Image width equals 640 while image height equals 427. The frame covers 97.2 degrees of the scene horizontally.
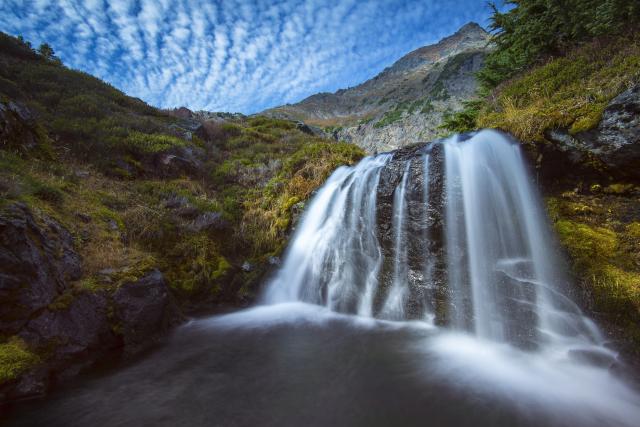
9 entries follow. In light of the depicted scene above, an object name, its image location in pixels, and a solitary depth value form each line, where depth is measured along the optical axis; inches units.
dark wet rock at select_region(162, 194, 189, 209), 343.6
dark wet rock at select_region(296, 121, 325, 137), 835.9
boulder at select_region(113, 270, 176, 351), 194.1
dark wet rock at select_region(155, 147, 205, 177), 430.9
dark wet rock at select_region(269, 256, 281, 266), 311.3
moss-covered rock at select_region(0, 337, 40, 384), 135.3
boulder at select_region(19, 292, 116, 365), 155.7
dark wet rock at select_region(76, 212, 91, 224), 241.8
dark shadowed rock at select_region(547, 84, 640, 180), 183.6
